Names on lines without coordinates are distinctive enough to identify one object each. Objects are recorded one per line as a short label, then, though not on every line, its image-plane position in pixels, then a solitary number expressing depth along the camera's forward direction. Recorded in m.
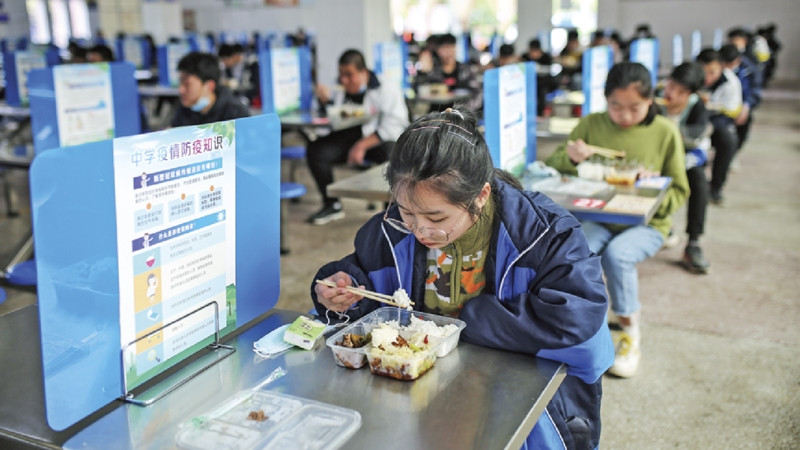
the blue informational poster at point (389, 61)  6.71
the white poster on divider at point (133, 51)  11.13
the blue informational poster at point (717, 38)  16.11
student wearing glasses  1.43
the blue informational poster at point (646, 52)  5.75
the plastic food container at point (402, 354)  1.31
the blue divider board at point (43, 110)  3.65
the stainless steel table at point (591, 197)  2.65
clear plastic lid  1.10
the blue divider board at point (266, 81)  5.39
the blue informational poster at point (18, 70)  6.30
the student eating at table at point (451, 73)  8.27
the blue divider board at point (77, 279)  1.04
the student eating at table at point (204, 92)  4.44
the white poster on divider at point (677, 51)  13.56
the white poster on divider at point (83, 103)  3.77
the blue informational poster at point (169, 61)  8.54
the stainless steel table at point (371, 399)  1.14
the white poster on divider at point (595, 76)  4.24
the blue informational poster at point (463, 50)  13.23
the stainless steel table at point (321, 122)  5.09
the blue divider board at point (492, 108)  2.79
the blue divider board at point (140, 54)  11.20
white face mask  1.43
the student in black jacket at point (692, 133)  4.32
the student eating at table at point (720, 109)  5.82
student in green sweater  2.95
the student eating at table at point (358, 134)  5.38
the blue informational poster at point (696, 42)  14.84
